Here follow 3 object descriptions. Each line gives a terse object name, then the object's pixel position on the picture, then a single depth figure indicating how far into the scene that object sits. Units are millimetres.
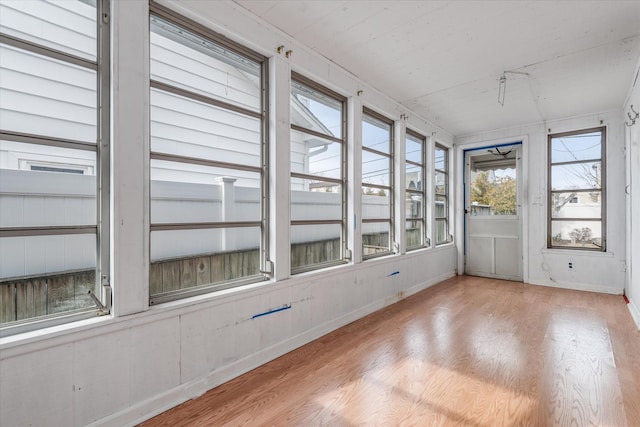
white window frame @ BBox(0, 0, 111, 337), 1645
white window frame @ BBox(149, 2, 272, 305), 1956
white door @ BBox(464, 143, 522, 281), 5438
